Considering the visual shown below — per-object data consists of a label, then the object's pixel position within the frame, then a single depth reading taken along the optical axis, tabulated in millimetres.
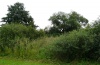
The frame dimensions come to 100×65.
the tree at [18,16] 19067
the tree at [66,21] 17586
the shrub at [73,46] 7536
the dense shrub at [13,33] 9426
